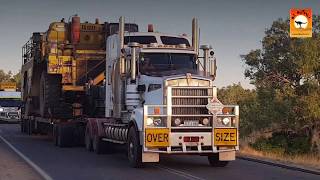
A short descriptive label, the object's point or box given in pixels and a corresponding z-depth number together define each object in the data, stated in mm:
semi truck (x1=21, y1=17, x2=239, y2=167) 14680
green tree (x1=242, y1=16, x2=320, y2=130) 37750
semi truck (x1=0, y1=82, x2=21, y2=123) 48531
